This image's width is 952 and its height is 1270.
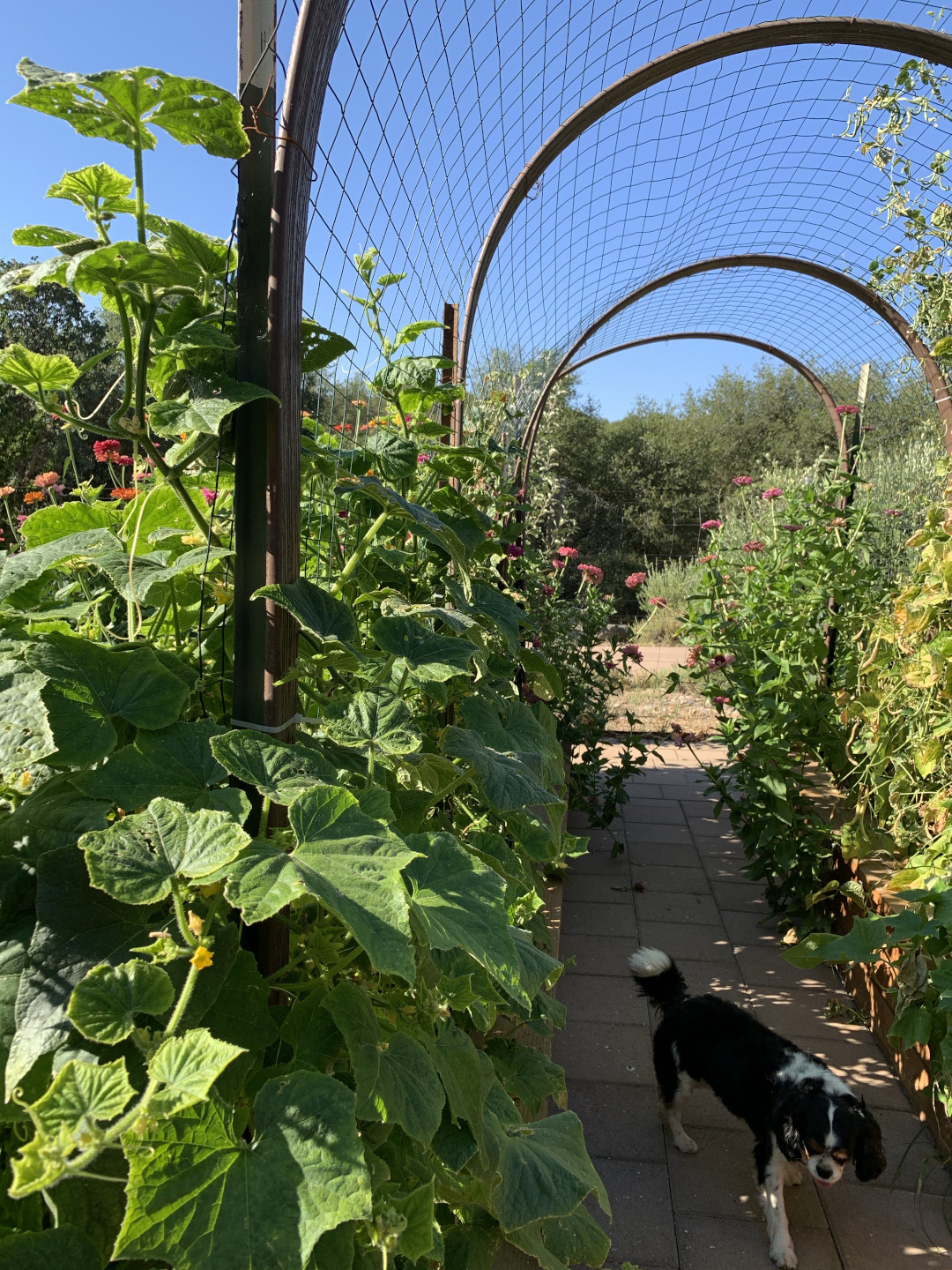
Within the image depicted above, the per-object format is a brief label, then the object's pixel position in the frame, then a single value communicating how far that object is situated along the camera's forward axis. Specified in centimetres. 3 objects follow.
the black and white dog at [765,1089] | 158
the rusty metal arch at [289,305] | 86
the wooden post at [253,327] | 87
